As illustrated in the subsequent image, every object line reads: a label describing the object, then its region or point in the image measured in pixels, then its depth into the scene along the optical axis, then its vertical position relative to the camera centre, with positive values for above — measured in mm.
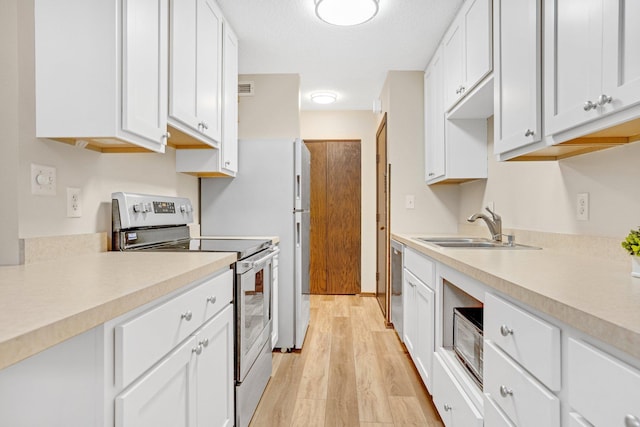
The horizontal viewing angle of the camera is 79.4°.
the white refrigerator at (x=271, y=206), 2877 +46
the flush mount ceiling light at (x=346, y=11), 2211 +1189
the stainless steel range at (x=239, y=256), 1730 -228
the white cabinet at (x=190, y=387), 909 -512
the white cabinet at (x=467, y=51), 2000 +956
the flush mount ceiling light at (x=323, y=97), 4154 +1268
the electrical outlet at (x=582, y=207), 1647 +26
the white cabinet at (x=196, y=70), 1793 +750
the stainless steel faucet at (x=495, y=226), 2321 -81
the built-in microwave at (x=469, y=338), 1493 -531
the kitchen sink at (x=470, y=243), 2087 -184
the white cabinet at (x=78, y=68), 1329 +497
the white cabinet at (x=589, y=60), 1013 +458
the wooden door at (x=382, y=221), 3766 -91
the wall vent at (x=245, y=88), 3510 +1131
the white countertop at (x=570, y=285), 678 -184
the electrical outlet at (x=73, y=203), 1514 +35
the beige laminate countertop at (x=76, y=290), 604 -178
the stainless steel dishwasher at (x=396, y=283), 2982 -583
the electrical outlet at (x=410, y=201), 3451 +104
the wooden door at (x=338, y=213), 5000 -8
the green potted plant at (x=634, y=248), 1052 -96
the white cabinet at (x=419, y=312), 2049 -595
